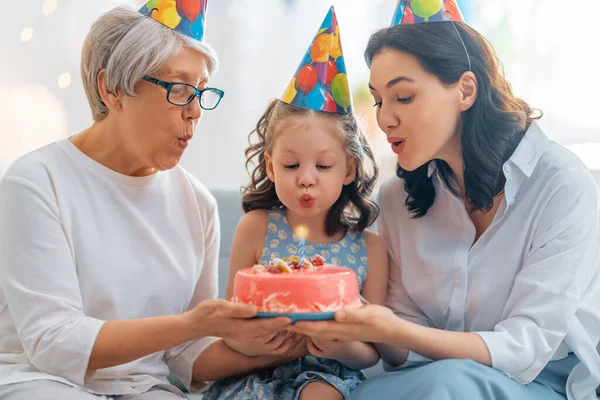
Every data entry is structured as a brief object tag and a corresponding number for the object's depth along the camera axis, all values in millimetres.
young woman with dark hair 1727
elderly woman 1701
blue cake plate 1524
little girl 1870
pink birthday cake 1542
